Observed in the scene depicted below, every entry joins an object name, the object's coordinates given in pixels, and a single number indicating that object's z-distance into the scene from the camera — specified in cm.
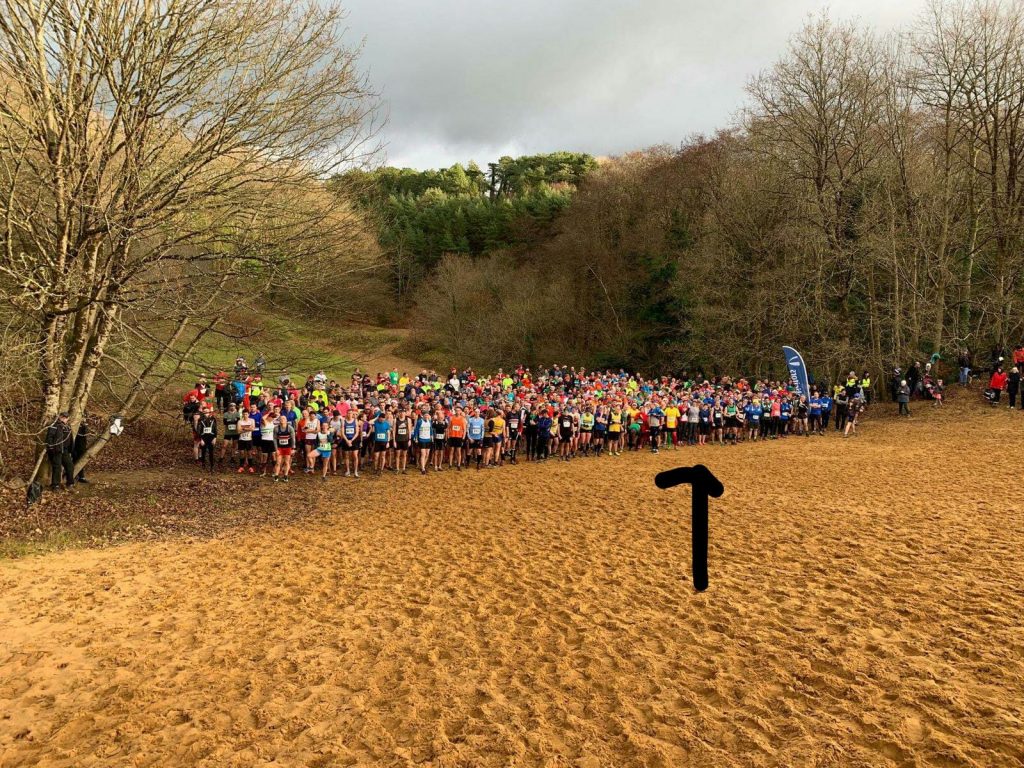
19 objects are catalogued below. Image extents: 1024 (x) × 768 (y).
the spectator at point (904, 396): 2492
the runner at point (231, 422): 1684
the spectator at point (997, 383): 2473
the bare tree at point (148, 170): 1026
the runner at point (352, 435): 1627
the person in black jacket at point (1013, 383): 2394
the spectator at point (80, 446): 1373
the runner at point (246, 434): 1652
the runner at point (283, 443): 1564
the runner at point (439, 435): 1760
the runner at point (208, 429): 1647
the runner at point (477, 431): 1797
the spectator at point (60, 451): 1203
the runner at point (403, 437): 1719
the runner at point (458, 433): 1777
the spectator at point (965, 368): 2808
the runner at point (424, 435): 1722
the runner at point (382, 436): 1681
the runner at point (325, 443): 1619
